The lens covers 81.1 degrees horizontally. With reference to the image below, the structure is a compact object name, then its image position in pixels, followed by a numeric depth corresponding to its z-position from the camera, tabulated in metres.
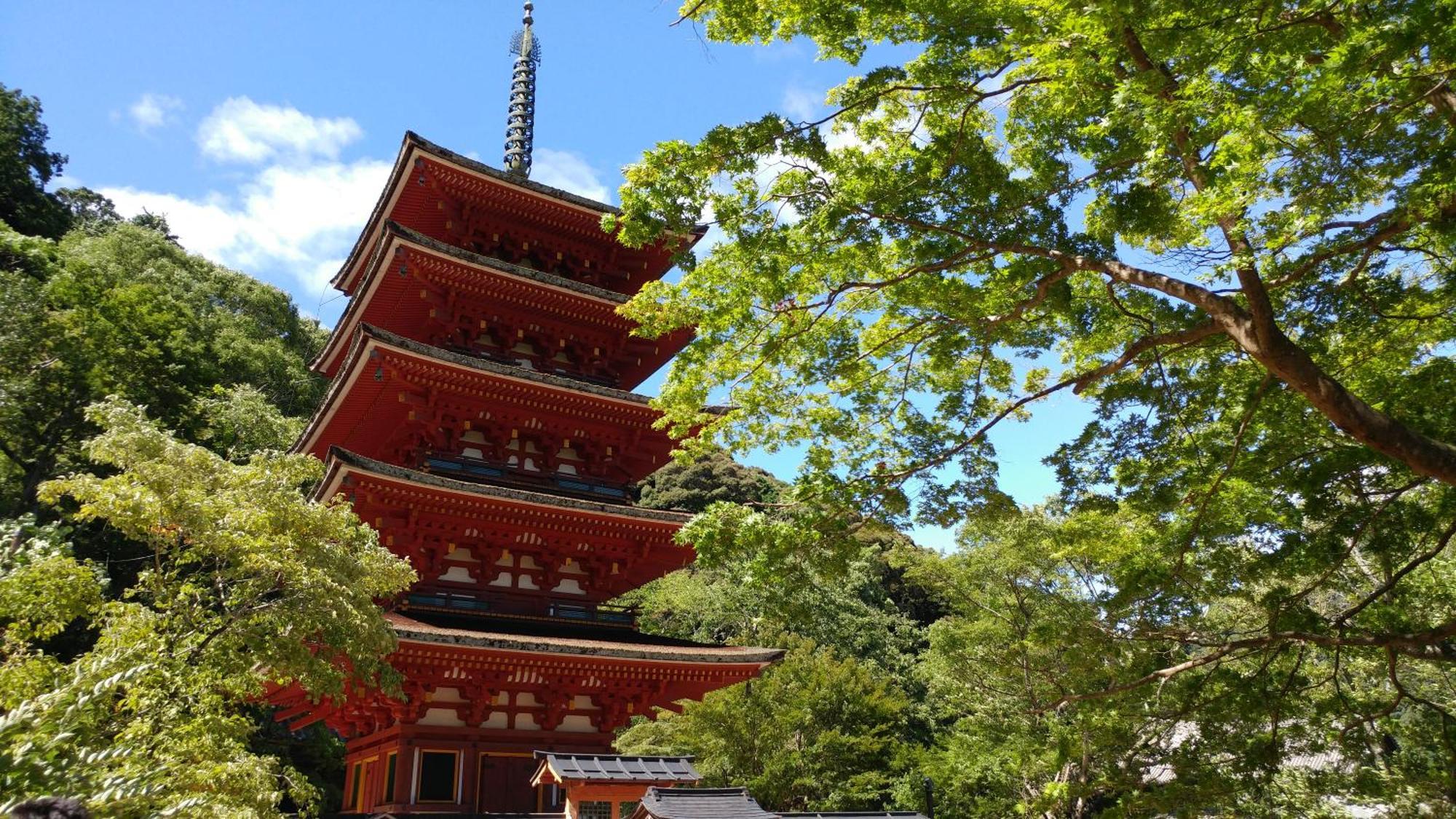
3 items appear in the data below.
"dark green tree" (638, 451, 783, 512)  41.41
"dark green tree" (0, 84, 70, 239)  30.98
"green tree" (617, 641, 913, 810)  20.25
